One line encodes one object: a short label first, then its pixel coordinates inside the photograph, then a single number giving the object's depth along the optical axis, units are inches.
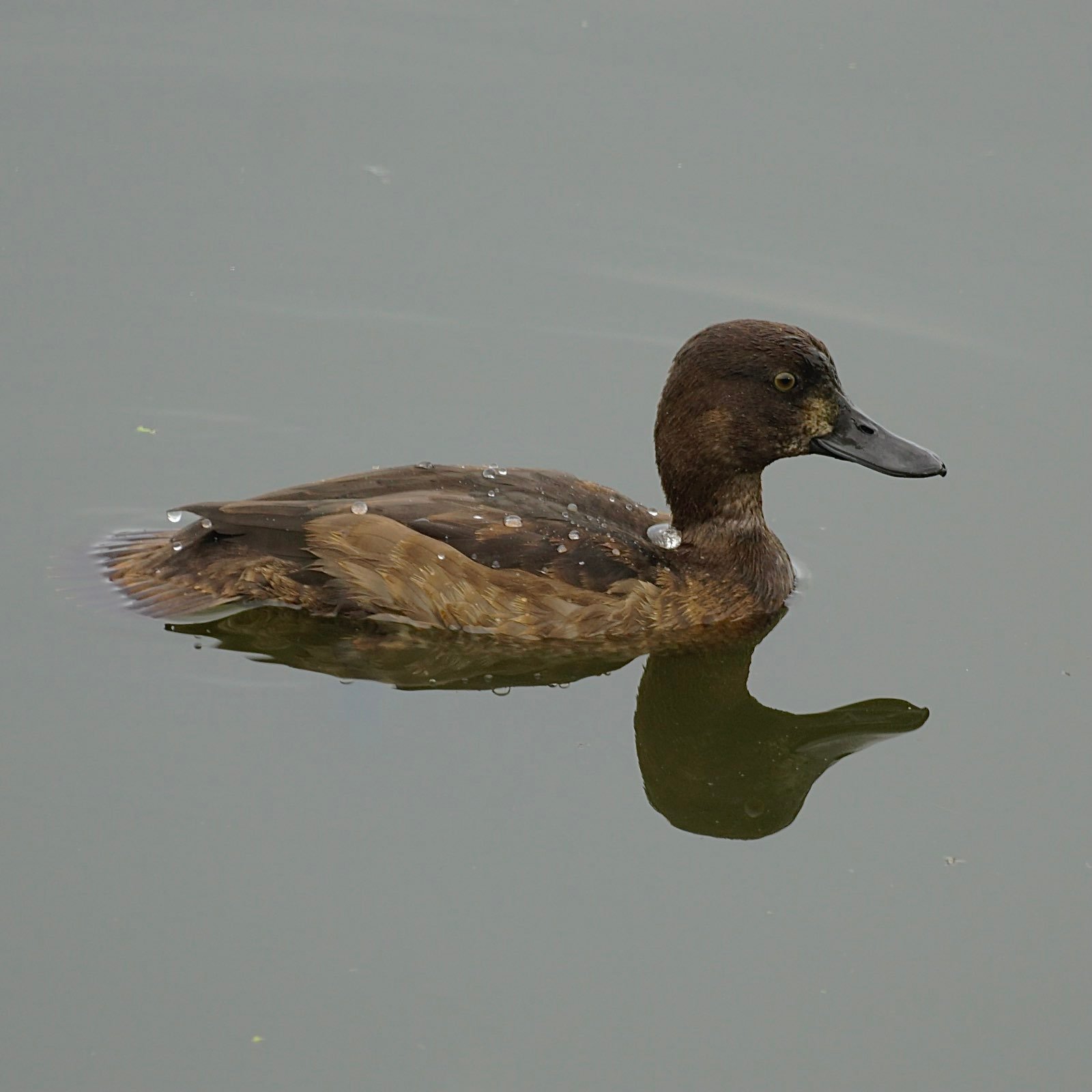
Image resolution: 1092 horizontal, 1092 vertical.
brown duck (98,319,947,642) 571.2
